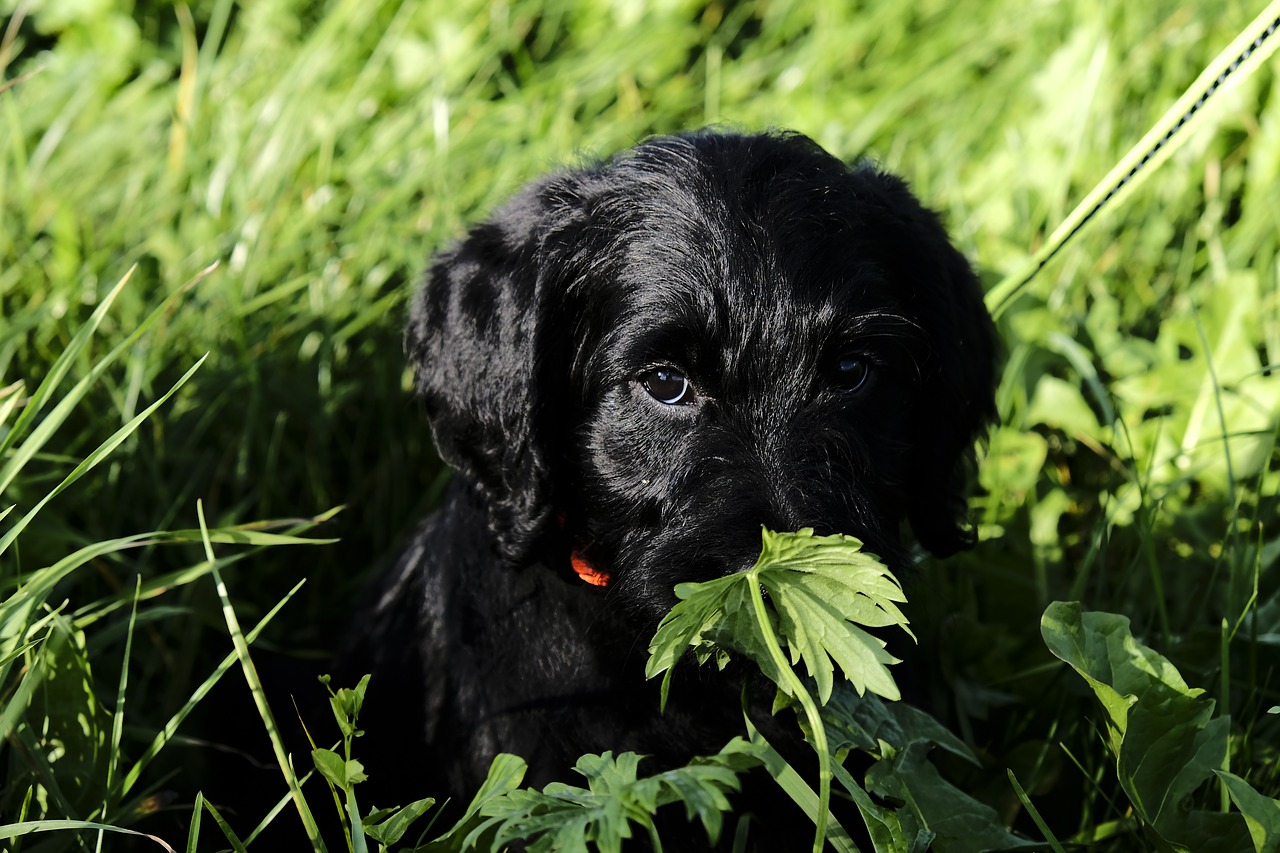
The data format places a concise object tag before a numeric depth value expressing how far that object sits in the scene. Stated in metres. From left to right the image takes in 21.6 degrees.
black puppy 0.85
